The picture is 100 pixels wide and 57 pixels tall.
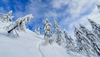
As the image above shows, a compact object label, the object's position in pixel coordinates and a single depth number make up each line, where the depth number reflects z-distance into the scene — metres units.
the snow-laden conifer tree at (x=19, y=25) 10.56
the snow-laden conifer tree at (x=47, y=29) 22.19
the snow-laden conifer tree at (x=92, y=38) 20.56
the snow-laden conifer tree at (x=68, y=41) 25.86
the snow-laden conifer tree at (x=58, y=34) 27.47
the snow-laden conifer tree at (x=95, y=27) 21.08
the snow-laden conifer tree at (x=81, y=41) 17.48
